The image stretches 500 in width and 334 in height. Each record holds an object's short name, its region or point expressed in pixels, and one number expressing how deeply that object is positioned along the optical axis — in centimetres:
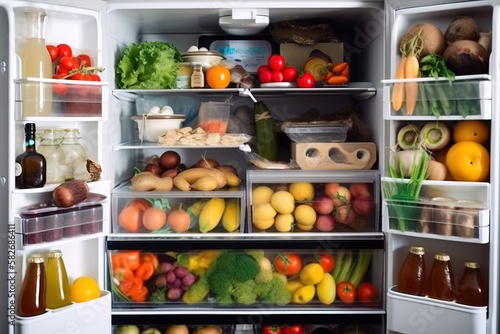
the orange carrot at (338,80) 221
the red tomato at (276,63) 223
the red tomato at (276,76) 222
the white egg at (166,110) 225
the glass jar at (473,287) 181
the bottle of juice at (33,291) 180
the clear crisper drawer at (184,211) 210
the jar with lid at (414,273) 191
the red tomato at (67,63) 193
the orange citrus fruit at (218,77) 219
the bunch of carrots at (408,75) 186
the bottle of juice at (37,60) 181
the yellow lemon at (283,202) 210
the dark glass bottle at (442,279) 186
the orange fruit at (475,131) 182
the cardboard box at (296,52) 241
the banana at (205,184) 213
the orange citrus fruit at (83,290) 194
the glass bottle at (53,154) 192
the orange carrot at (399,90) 188
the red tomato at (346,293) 211
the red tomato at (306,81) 217
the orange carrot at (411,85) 185
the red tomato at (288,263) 210
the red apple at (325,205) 211
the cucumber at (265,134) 234
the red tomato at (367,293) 210
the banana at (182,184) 213
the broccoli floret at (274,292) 209
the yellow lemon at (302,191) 213
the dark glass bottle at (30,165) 181
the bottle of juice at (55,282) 187
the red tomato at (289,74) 223
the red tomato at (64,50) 196
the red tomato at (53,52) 194
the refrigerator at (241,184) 179
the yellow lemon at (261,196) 213
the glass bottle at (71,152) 196
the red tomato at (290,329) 212
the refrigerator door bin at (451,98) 175
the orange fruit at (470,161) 179
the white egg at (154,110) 226
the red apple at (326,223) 211
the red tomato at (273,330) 212
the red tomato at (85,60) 198
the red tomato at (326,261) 212
